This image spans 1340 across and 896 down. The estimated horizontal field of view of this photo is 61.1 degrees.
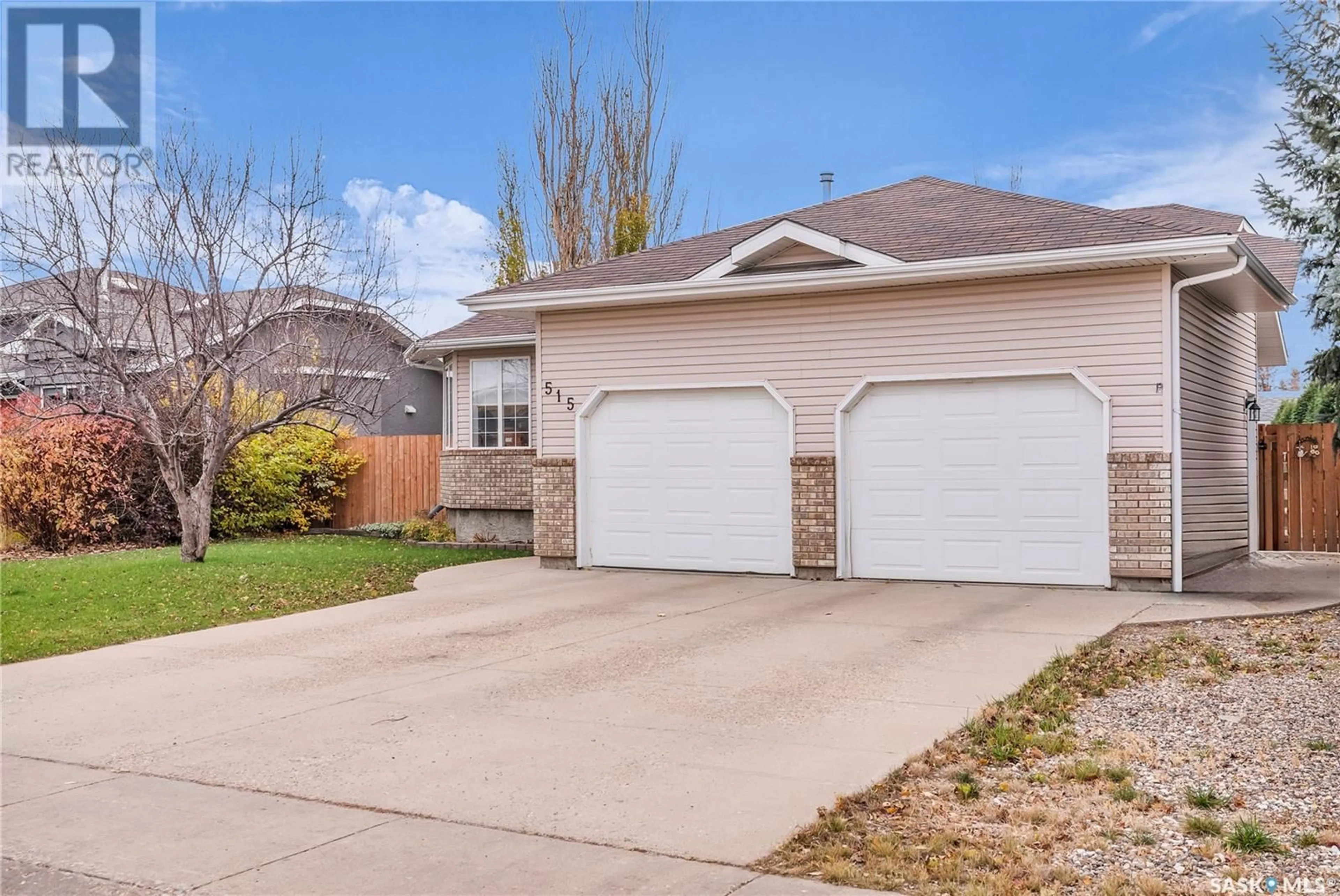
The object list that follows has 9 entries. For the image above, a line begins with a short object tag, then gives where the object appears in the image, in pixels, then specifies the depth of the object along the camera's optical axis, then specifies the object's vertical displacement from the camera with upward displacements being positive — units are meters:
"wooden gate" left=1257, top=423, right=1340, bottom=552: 16.69 -0.34
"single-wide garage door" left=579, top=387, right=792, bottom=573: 13.75 -0.17
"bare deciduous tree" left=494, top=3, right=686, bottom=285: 28.44 +7.86
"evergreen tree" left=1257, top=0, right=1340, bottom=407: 12.42 +3.67
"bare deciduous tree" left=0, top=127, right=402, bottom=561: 14.61 +2.55
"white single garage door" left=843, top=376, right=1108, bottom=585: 12.10 -0.17
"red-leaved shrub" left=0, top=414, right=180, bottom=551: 18.08 -0.17
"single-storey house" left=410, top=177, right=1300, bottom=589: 11.80 +0.85
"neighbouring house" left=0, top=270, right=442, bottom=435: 15.23 +2.15
